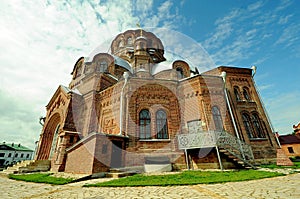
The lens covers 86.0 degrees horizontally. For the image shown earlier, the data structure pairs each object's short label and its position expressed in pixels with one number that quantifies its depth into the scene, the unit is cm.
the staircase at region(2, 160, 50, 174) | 1177
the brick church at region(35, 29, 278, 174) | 1009
